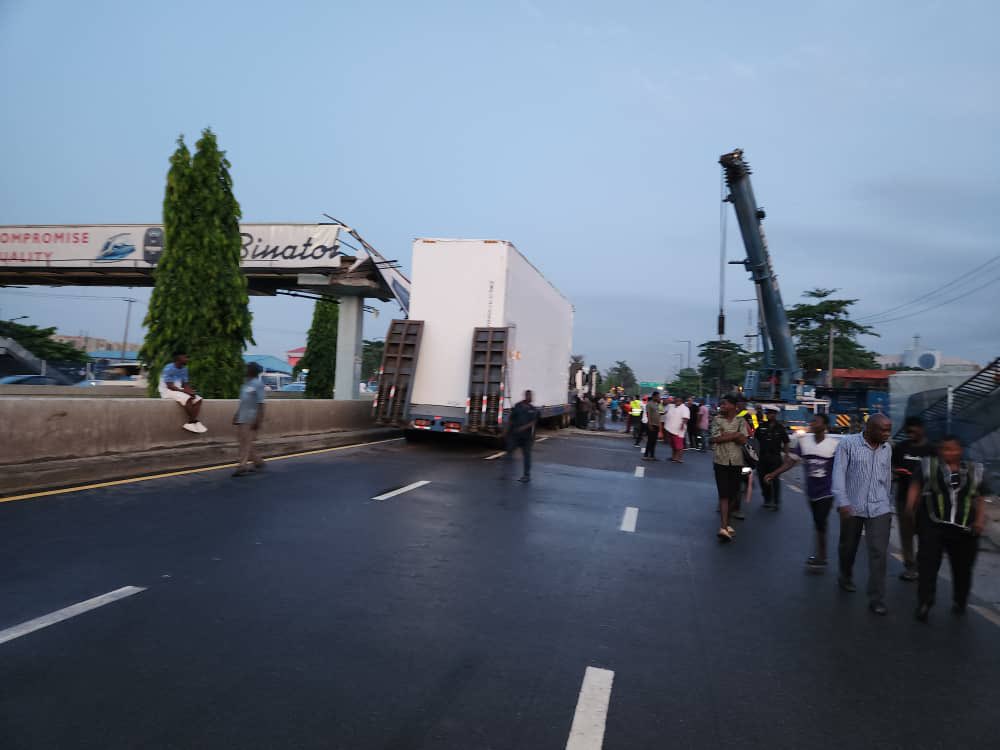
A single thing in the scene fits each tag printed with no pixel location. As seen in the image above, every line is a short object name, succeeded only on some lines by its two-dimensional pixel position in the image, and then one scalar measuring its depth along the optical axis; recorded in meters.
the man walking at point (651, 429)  19.70
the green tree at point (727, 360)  88.24
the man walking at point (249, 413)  11.36
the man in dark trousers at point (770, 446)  11.57
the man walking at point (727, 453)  8.84
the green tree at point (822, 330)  61.12
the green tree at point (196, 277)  18.47
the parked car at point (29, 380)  25.92
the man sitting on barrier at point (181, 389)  12.70
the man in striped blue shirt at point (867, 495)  6.28
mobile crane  26.55
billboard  27.36
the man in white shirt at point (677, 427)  19.38
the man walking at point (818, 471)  7.90
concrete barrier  9.30
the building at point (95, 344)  110.80
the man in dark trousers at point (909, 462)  7.61
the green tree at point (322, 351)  36.19
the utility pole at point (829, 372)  52.80
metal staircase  14.82
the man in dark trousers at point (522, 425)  13.24
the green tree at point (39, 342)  48.84
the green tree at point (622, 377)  157.88
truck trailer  16.52
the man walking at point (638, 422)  24.31
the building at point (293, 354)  128.57
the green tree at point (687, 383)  108.47
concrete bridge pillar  29.38
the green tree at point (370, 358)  86.62
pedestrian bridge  27.34
